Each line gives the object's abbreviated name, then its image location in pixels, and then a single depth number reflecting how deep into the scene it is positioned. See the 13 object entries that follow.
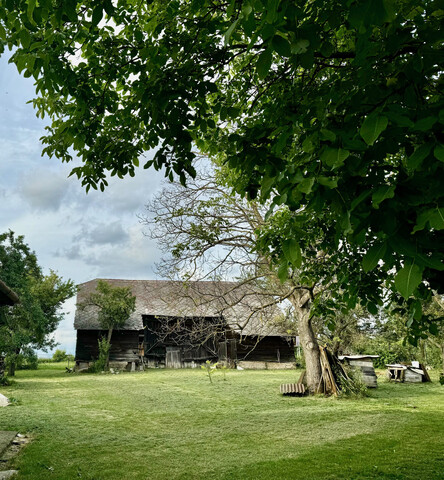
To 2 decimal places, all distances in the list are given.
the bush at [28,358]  23.03
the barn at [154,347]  30.73
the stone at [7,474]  5.62
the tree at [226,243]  12.48
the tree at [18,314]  22.09
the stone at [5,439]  7.03
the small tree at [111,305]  29.16
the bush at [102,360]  28.16
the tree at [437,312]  17.22
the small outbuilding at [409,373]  19.41
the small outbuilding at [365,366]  16.66
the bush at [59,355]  42.09
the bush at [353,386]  13.75
